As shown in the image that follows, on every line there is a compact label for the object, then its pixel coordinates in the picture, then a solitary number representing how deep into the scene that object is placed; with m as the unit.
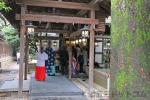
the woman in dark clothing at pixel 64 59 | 12.39
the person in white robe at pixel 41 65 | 8.96
